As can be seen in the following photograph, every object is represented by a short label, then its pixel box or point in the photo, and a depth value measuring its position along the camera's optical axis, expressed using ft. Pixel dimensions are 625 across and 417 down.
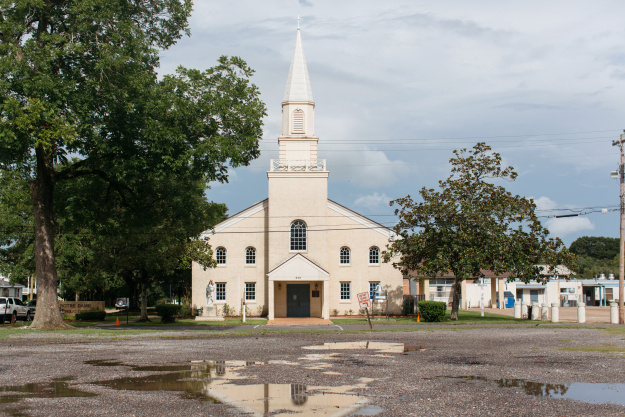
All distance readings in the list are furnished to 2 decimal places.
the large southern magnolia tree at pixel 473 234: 121.80
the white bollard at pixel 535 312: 135.03
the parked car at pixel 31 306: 154.85
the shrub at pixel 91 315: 142.61
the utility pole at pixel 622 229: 113.60
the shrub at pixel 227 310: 142.92
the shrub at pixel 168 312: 128.77
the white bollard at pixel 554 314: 122.83
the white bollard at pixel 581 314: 118.32
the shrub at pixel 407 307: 143.84
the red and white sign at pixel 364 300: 97.50
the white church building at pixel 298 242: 142.10
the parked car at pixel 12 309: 139.33
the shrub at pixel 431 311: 124.98
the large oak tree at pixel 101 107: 75.36
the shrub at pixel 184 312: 143.59
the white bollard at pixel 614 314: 115.44
